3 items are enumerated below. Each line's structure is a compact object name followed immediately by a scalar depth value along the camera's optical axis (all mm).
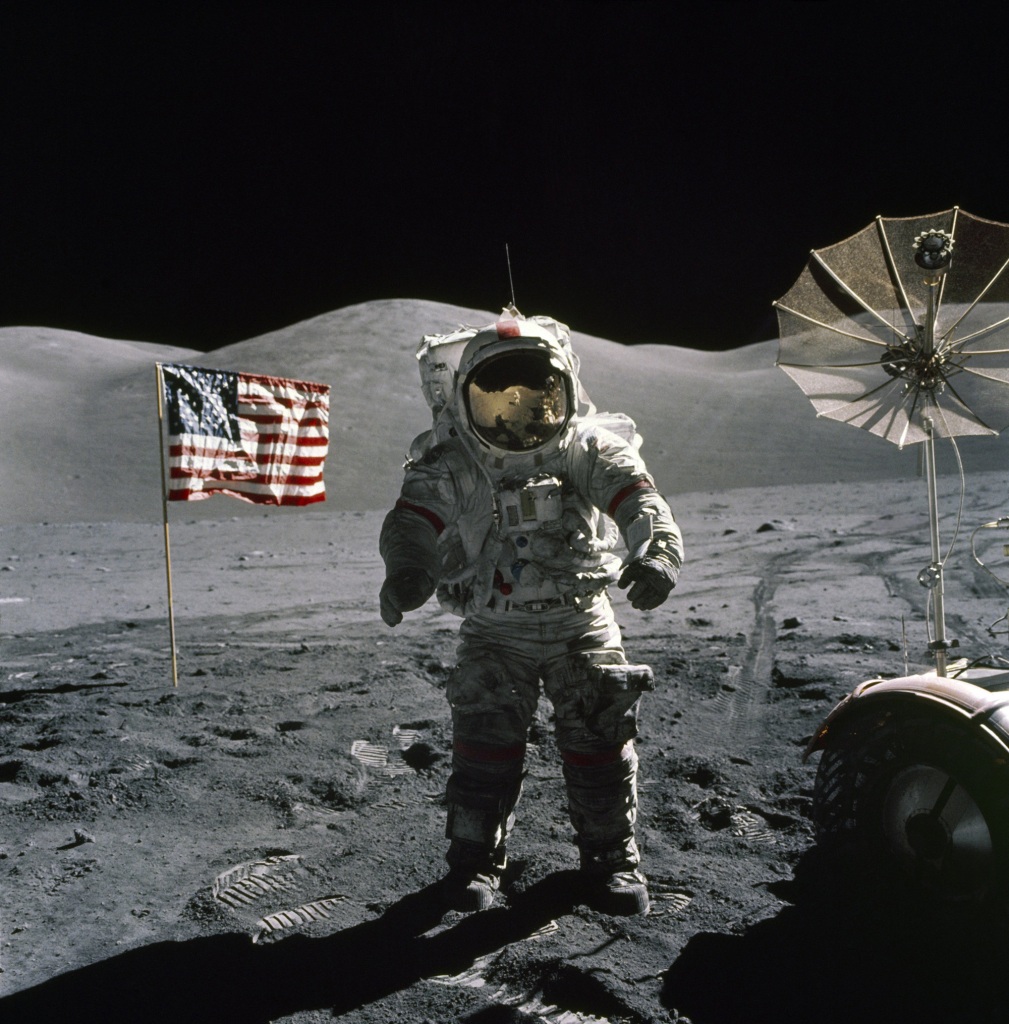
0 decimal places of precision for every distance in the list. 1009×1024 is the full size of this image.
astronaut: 2262
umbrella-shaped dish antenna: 2156
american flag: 4344
